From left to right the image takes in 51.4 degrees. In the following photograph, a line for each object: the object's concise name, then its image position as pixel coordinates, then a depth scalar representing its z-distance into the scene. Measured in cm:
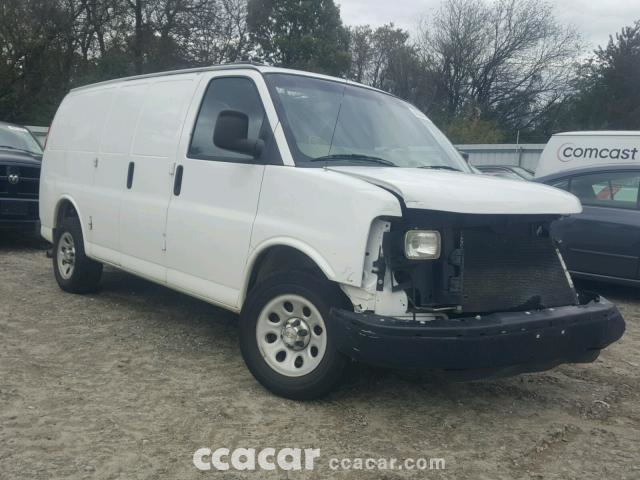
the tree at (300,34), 4203
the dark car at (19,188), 915
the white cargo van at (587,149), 1120
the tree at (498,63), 4244
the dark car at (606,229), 726
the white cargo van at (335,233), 358
